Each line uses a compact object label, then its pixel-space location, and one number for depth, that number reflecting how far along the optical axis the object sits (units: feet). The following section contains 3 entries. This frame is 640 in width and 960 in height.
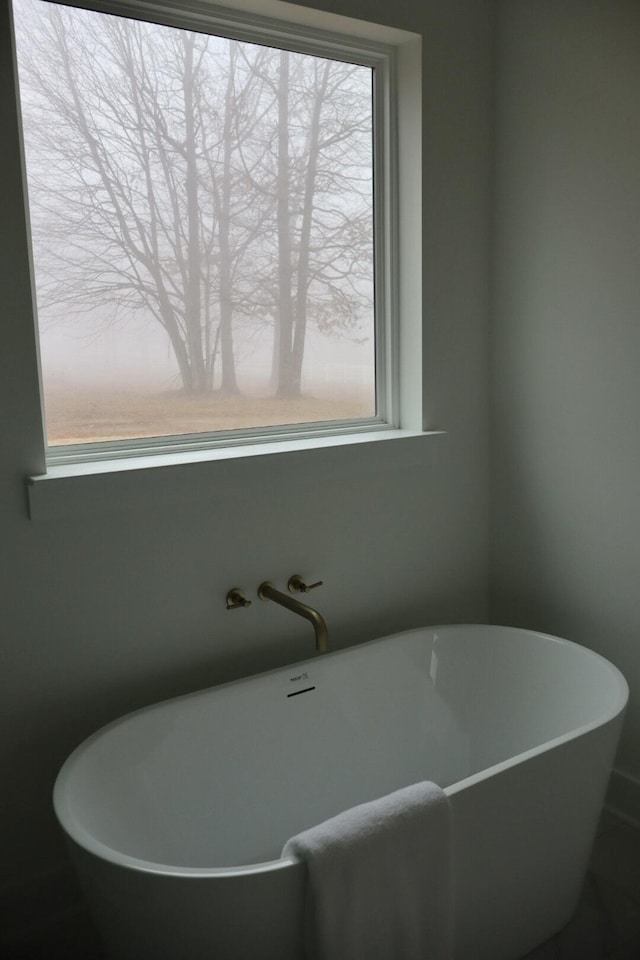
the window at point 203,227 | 6.63
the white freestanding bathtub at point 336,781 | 4.70
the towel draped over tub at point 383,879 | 4.71
